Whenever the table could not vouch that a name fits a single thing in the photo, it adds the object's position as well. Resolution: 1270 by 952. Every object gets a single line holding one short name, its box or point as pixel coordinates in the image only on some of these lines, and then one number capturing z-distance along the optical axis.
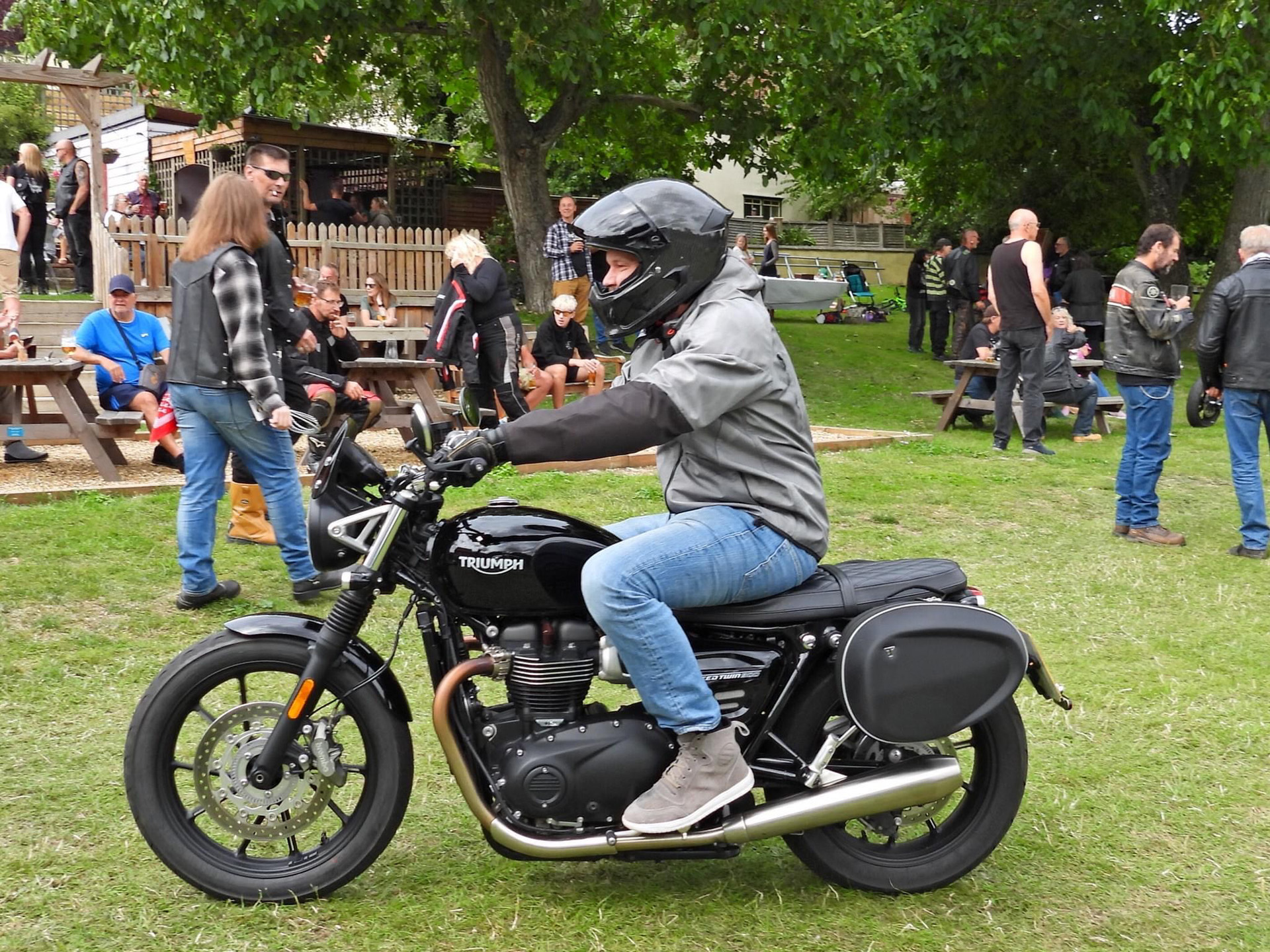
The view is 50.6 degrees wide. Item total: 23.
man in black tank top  12.38
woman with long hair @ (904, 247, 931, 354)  23.00
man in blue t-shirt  10.28
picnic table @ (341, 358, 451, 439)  11.27
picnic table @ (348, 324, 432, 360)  14.62
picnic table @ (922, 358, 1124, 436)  14.16
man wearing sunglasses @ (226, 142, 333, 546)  6.98
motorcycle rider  3.35
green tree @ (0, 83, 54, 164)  32.38
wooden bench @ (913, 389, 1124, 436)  14.30
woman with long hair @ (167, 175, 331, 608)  6.35
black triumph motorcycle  3.54
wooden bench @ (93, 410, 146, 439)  9.98
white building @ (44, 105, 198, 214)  27.45
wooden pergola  15.88
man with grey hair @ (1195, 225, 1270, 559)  8.16
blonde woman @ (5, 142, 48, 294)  19.00
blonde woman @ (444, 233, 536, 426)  11.58
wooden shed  24.39
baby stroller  29.88
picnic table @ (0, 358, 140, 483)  9.48
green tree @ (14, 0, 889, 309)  15.61
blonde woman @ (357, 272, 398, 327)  16.22
